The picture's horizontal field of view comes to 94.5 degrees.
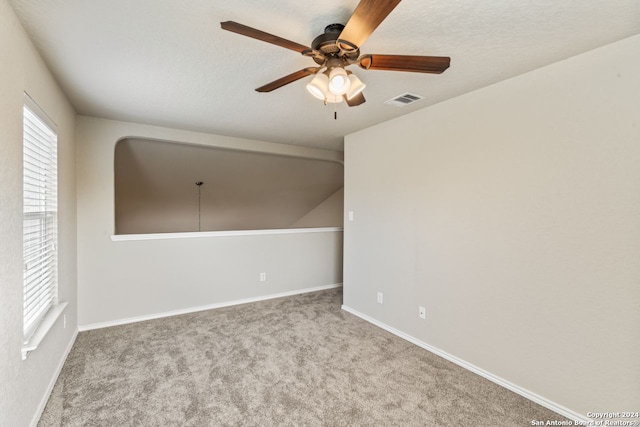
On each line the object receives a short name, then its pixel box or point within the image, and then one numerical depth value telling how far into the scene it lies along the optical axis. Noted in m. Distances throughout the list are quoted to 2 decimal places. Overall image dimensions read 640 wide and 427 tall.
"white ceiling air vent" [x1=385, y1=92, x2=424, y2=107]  2.54
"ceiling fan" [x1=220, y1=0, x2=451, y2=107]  1.23
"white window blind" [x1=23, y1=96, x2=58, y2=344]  1.85
